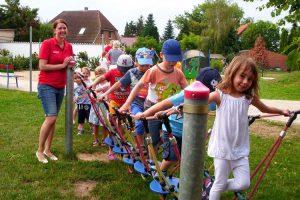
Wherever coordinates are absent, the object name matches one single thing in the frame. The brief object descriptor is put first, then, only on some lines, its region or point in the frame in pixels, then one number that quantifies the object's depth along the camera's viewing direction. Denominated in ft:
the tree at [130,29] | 352.85
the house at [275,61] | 203.10
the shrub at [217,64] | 99.40
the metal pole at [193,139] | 6.18
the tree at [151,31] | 237.25
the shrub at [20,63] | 87.30
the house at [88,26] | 159.33
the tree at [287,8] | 21.95
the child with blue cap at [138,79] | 16.39
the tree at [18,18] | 145.46
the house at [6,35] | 127.00
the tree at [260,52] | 136.60
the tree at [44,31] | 143.33
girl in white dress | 10.49
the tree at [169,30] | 280.10
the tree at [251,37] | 220.64
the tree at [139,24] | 353.51
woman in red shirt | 16.79
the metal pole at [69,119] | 17.72
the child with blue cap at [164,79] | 13.91
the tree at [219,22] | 192.65
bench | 52.54
